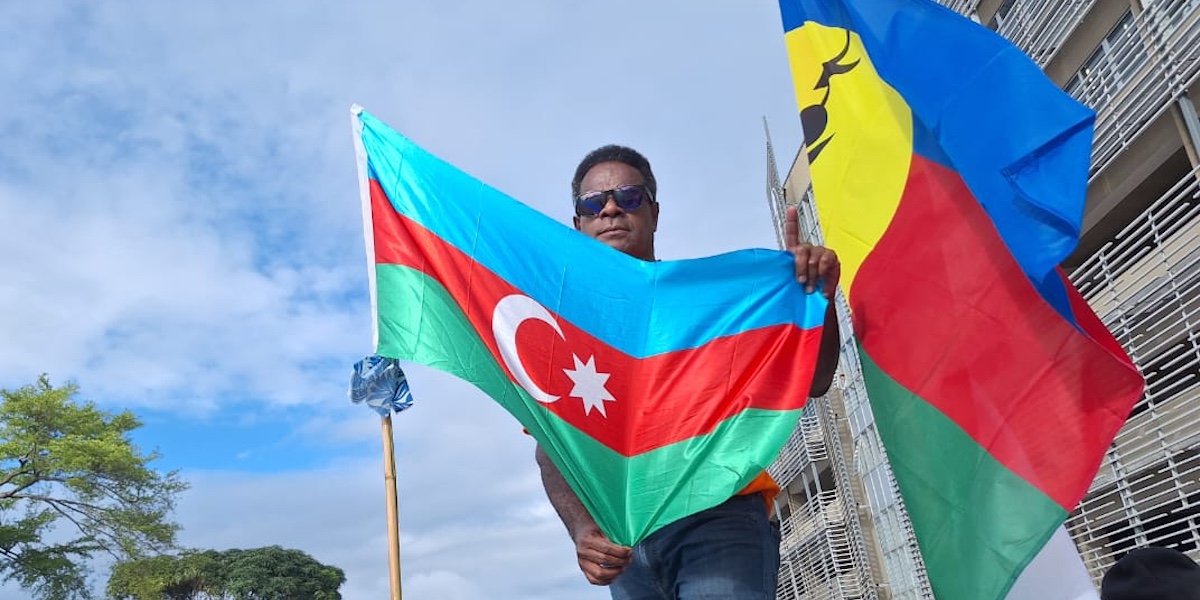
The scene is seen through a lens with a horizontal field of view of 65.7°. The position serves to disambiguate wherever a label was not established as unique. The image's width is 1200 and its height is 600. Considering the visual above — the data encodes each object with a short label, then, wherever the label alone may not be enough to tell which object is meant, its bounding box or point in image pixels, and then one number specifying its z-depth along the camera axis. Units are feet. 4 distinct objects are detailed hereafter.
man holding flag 8.35
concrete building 36.63
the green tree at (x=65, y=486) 74.64
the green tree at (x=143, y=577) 76.79
